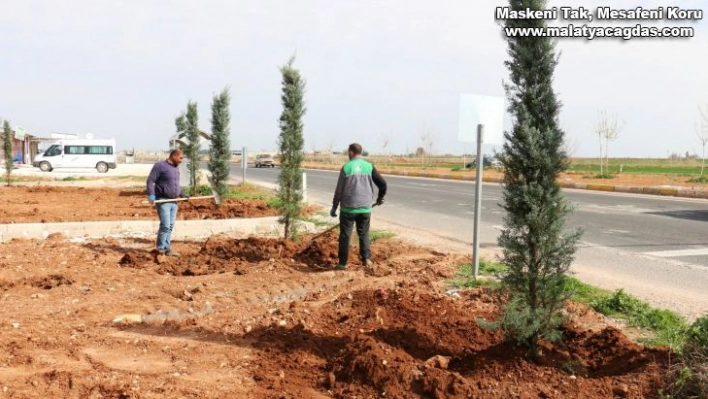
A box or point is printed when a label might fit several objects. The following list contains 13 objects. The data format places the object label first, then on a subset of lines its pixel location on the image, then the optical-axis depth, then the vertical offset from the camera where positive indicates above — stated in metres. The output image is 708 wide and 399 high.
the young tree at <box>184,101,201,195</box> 18.77 +0.34
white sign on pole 6.36 +0.57
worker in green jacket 7.48 -0.56
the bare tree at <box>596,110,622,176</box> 35.12 +1.60
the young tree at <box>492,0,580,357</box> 3.79 -0.24
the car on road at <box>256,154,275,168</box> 62.96 -0.71
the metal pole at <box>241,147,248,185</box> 25.36 -0.16
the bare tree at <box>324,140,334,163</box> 86.12 +0.15
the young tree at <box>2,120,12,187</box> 23.64 +0.28
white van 37.06 -0.35
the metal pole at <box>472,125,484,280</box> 6.73 -0.65
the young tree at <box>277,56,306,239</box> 9.35 +0.19
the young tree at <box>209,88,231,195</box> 15.70 +0.25
